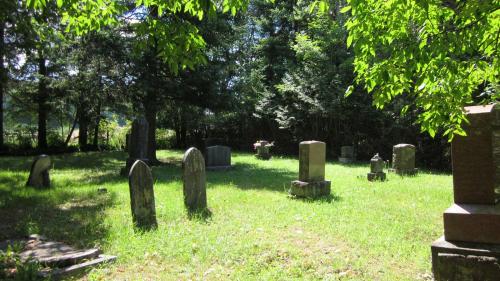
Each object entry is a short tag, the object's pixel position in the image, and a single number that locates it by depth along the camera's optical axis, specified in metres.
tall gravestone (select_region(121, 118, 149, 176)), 13.97
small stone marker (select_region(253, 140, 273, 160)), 21.73
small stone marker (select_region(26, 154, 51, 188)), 11.53
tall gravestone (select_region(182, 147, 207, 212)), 8.42
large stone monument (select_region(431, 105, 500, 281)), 4.38
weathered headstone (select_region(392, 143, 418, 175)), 14.71
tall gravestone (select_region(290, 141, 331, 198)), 10.14
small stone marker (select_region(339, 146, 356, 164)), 20.52
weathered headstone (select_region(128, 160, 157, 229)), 7.08
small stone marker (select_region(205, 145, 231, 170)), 16.45
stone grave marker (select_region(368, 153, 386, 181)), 13.32
